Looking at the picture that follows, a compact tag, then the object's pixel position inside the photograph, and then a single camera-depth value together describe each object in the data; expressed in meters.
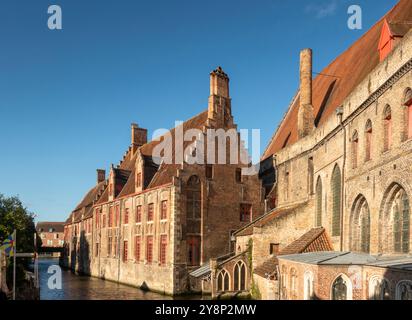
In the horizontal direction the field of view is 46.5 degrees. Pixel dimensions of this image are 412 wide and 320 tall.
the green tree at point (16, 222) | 32.00
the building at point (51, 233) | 114.12
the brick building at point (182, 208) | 29.16
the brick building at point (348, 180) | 14.06
